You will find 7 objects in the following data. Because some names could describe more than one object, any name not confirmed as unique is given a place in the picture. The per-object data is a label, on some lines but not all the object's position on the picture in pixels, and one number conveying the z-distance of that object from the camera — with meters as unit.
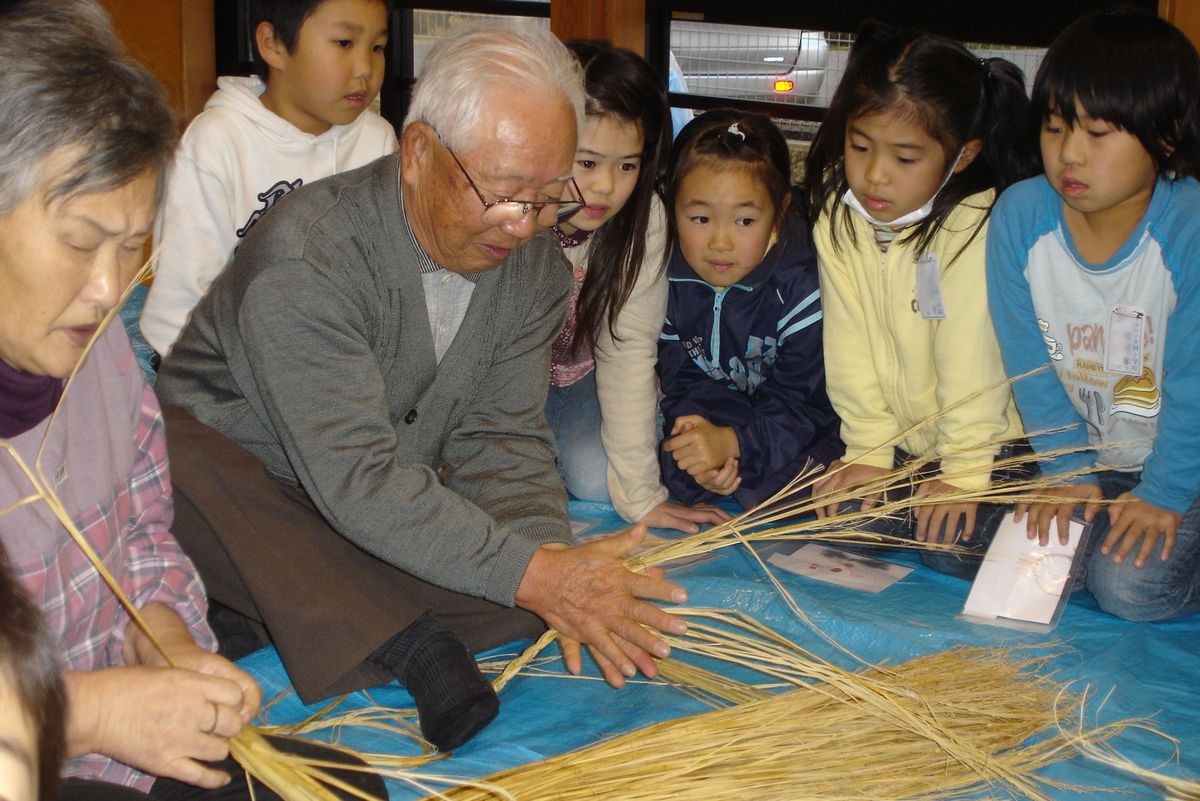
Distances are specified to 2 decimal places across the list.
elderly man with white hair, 1.69
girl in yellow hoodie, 2.30
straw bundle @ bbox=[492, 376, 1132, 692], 1.81
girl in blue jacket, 2.50
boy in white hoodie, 2.71
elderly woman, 1.08
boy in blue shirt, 2.05
